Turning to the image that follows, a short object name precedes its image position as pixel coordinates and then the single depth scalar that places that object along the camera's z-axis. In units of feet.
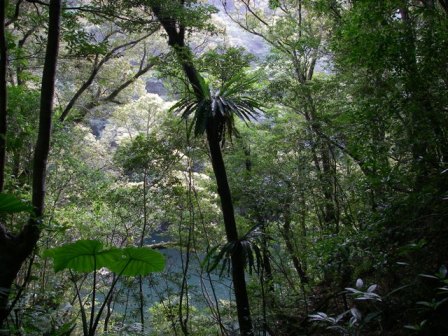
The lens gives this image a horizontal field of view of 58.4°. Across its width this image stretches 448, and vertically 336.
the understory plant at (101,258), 8.70
